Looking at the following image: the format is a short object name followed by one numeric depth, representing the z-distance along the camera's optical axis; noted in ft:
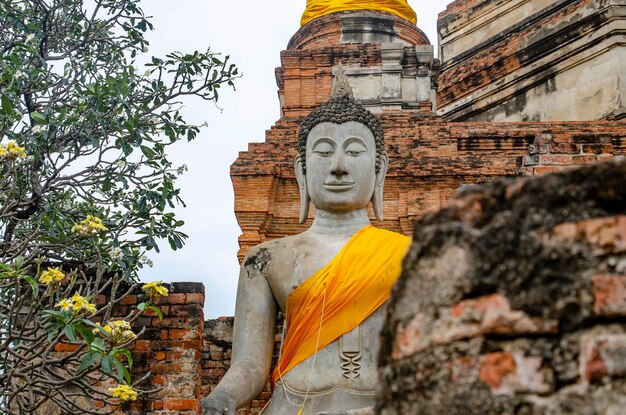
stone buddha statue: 13.50
